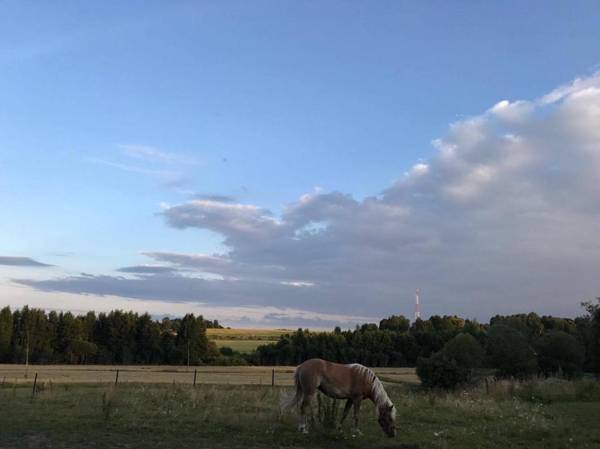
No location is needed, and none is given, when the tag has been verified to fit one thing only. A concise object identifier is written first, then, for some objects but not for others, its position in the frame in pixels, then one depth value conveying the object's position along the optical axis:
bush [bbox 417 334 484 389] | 38.91
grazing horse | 12.34
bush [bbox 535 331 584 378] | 47.00
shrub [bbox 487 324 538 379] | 47.31
